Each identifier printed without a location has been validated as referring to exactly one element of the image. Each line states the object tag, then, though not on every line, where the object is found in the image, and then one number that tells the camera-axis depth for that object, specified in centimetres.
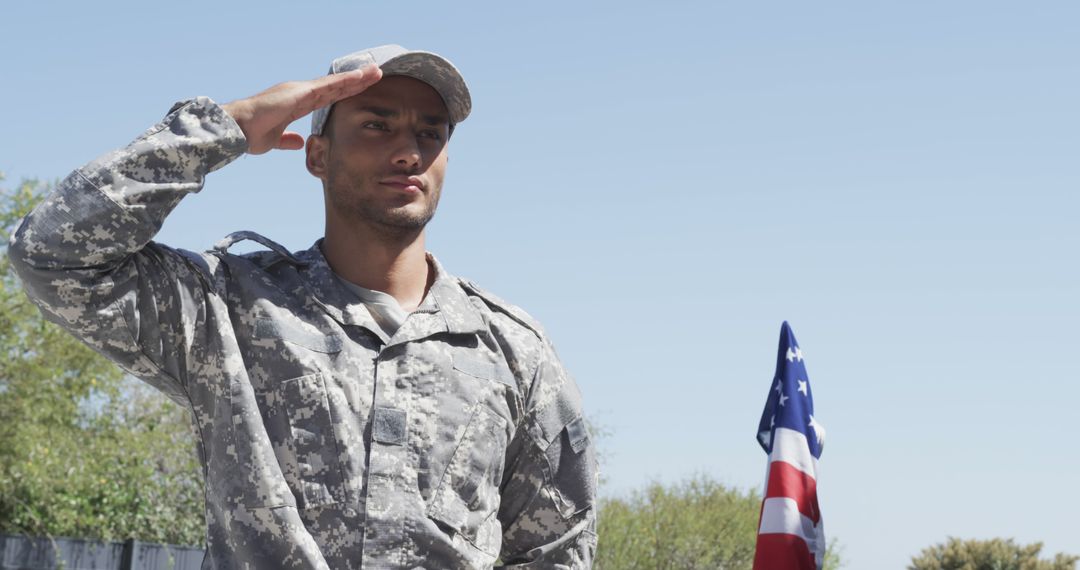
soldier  268
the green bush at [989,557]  2722
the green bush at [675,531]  2838
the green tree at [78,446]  1816
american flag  843
